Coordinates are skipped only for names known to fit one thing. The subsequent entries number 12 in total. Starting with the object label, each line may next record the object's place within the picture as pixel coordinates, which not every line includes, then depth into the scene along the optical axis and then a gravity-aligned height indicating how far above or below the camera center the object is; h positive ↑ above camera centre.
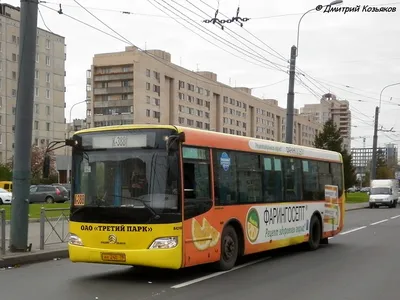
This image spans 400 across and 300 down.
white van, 48.50 -0.19
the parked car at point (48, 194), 45.56 -0.66
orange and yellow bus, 9.63 -0.17
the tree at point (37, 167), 71.38 +2.32
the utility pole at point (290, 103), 25.28 +3.72
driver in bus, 9.75 +0.10
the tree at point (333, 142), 53.49 +4.38
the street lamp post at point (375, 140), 49.34 +4.36
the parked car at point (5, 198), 41.84 -0.93
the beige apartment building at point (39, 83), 83.25 +15.12
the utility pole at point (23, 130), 13.04 +1.21
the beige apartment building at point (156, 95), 94.12 +15.93
